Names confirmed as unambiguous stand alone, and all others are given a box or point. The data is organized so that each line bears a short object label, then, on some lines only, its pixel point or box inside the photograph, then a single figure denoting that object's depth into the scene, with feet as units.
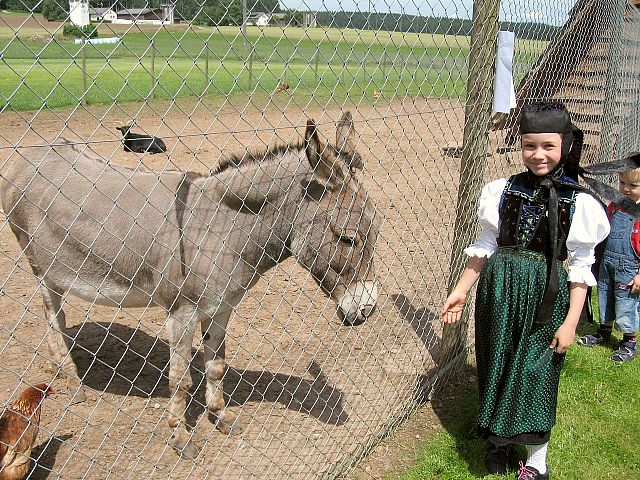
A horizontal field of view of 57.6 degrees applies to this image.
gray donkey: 10.39
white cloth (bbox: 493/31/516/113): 11.76
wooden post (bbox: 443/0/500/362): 11.45
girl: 8.65
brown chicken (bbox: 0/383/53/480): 8.78
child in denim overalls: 14.19
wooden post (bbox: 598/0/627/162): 22.04
